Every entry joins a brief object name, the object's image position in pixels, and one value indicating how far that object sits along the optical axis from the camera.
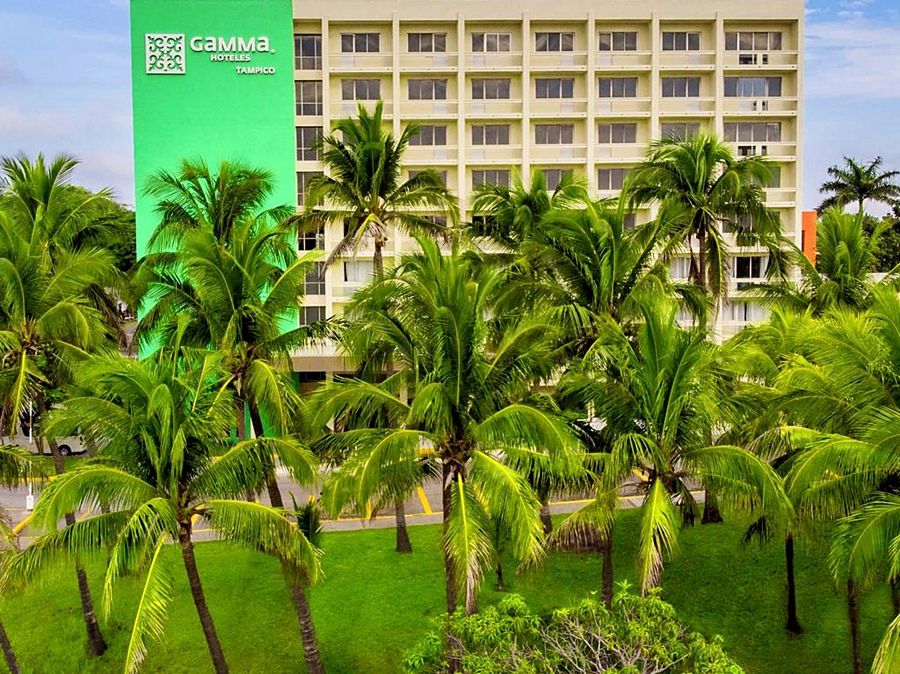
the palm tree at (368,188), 25.09
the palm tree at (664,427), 14.98
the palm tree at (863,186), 57.12
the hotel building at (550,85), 42.94
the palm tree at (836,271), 24.92
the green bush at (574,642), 12.30
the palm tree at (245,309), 17.94
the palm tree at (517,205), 25.75
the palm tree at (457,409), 14.73
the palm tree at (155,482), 13.80
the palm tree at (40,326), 19.03
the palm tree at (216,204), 24.06
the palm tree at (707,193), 25.44
